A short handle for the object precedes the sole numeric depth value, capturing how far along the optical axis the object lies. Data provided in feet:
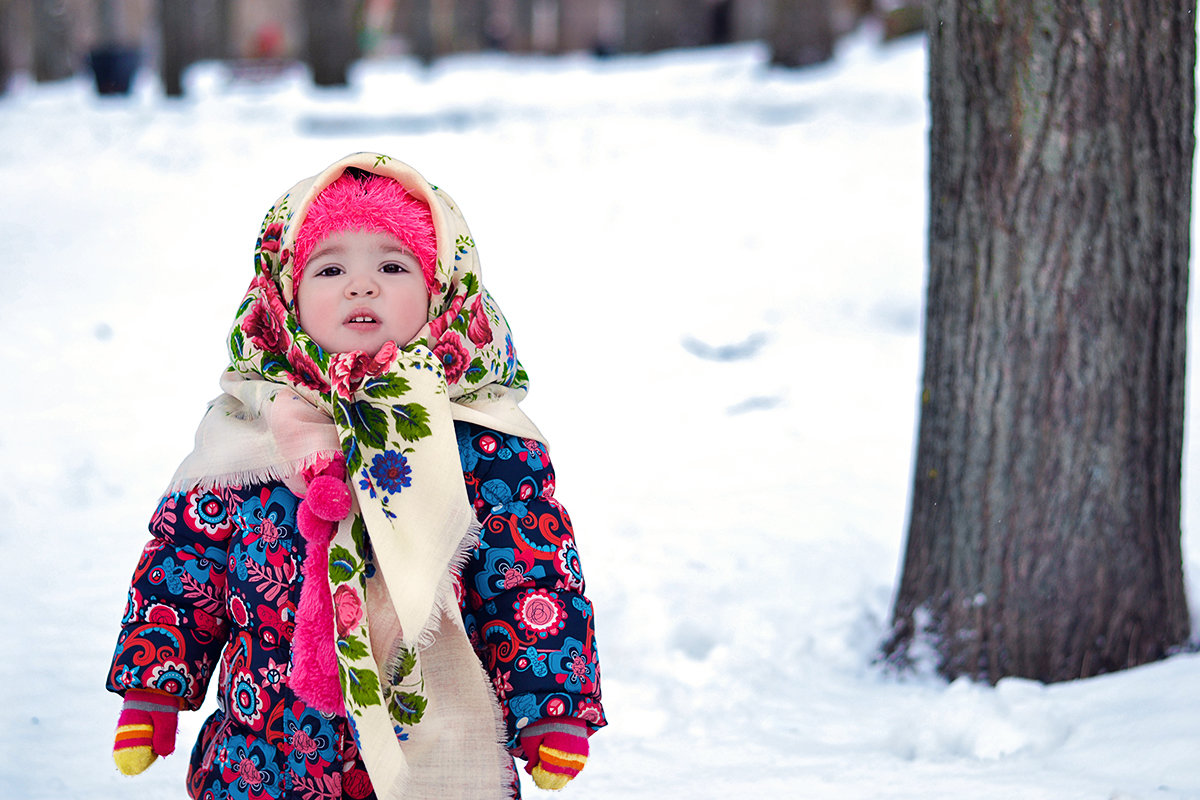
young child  6.17
